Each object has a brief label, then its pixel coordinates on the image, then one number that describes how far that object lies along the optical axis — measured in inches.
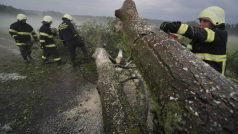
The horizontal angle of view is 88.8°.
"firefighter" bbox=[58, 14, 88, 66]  169.3
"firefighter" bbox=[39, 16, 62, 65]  175.7
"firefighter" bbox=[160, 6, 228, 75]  60.0
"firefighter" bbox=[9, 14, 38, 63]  184.0
